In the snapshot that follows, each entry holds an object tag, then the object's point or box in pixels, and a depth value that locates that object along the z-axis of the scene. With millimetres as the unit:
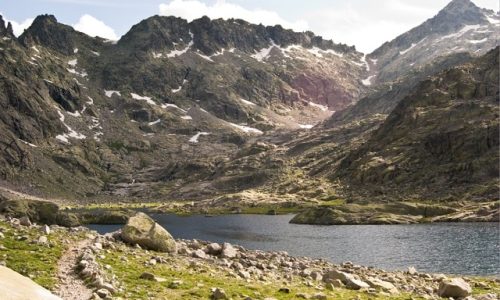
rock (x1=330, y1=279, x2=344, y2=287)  36531
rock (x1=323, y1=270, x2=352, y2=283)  37950
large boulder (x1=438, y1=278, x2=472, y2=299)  37625
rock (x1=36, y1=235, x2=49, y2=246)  35344
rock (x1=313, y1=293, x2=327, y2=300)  28938
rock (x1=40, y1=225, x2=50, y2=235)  41888
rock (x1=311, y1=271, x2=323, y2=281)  40412
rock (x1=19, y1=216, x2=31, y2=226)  46375
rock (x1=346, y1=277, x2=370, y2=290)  36219
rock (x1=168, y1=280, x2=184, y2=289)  27791
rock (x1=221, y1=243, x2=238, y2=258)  47531
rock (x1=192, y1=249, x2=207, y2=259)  44662
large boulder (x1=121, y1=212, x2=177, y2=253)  45906
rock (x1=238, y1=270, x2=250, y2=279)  36369
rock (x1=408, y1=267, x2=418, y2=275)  55906
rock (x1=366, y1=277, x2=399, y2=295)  37112
